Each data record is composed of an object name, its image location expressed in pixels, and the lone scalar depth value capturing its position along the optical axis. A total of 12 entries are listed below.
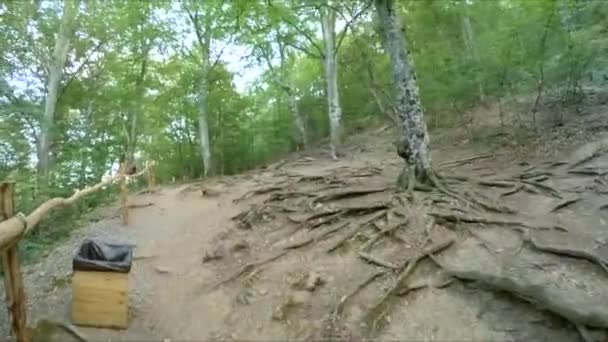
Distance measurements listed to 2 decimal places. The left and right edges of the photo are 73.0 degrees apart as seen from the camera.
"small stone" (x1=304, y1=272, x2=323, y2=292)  4.30
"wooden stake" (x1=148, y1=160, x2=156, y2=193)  9.91
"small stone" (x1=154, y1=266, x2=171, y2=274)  5.17
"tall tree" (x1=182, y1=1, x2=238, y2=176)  13.25
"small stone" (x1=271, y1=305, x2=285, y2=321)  3.95
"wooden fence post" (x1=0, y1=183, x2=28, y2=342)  3.12
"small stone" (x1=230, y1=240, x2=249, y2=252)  5.48
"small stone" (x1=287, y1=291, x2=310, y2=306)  4.11
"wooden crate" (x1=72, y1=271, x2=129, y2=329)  3.75
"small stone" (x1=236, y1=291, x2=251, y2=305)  4.28
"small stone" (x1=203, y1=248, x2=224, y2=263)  5.32
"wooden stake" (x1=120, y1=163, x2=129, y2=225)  7.21
